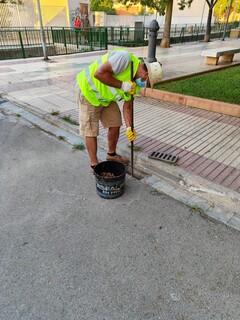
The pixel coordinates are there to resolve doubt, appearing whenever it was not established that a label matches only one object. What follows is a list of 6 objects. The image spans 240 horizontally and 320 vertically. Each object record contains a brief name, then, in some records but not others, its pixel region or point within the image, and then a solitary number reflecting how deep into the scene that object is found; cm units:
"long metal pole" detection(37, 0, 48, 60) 1028
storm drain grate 351
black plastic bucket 279
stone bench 920
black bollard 708
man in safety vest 258
